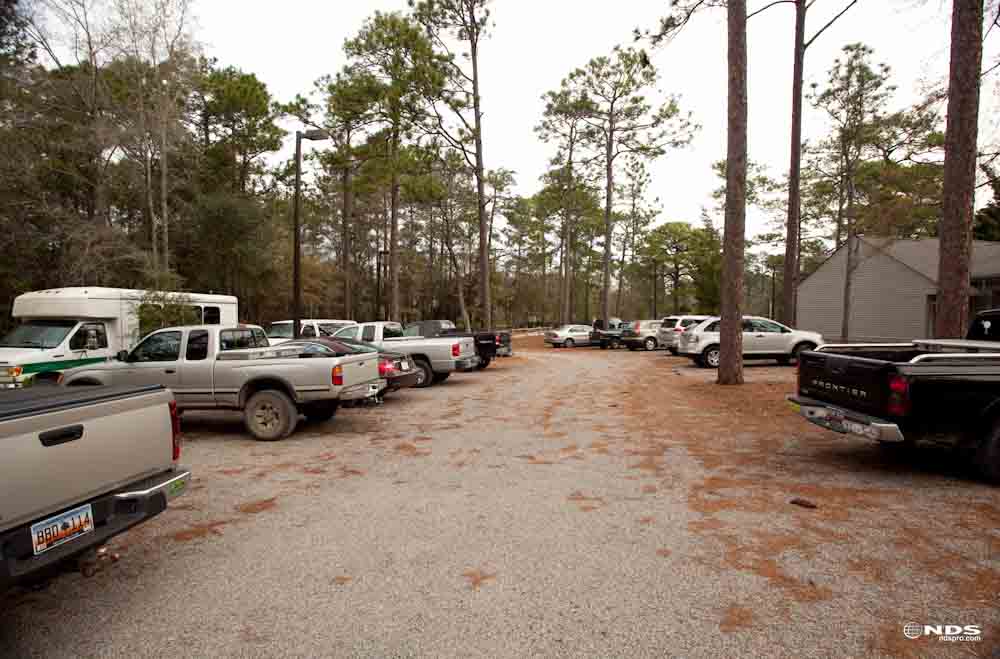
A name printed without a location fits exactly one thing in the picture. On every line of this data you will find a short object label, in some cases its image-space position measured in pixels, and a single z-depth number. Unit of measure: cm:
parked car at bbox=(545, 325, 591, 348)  3378
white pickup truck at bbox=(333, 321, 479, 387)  1420
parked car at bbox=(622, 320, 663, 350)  2925
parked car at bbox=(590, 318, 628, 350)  3194
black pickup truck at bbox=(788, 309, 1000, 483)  513
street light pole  1574
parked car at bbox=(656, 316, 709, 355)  2322
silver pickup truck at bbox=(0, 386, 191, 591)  266
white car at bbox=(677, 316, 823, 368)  1789
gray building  2983
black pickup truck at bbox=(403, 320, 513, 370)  1575
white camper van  1064
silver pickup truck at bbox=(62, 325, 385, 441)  771
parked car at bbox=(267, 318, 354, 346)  1757
